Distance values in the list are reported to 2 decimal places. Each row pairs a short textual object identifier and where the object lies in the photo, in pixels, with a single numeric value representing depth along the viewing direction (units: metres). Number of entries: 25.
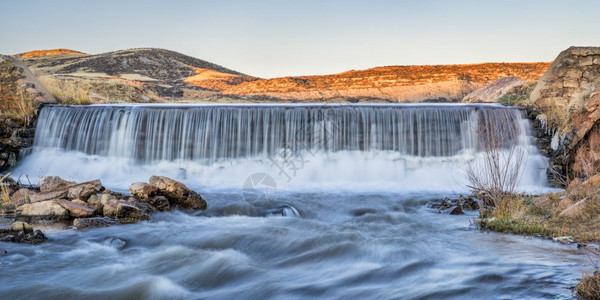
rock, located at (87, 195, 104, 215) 8.57
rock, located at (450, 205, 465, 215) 9.17
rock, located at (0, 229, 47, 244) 7.11
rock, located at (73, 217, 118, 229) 7.89
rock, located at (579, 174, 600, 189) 8.10
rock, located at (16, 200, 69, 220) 8.19
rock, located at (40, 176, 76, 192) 9.40
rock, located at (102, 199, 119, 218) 8.45
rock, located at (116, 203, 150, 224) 8.38
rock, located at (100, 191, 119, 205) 8.69
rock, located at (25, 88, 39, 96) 15.87
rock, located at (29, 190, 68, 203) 8.66
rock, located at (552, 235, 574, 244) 6.66
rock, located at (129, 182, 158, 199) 9.09
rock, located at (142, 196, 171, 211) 9.06
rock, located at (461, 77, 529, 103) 17.30
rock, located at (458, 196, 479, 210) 9.41
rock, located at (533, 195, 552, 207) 8.32
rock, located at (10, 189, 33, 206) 8.87
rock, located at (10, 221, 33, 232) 7.34
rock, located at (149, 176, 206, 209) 9.35
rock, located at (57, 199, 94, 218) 8.31
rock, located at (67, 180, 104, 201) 8.73
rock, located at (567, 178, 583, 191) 8.54
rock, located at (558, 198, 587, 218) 7.31
